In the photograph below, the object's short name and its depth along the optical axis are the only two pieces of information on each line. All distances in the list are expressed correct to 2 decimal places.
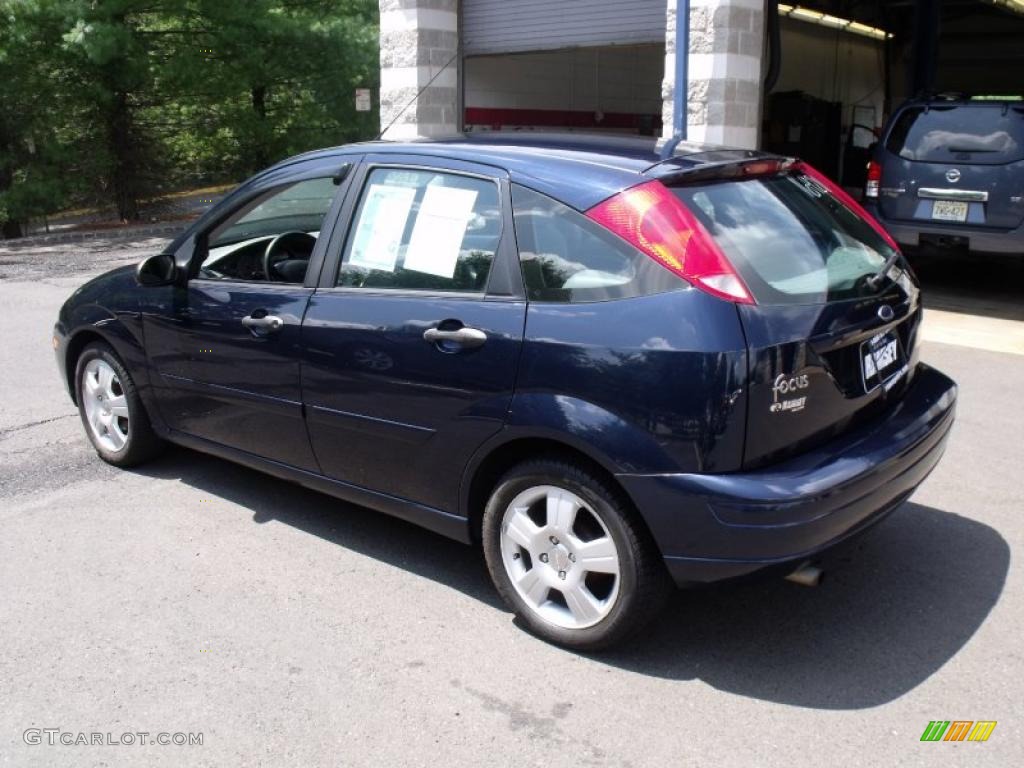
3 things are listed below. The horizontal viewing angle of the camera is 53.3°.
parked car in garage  9.26
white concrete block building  11.29
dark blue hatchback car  3.12
